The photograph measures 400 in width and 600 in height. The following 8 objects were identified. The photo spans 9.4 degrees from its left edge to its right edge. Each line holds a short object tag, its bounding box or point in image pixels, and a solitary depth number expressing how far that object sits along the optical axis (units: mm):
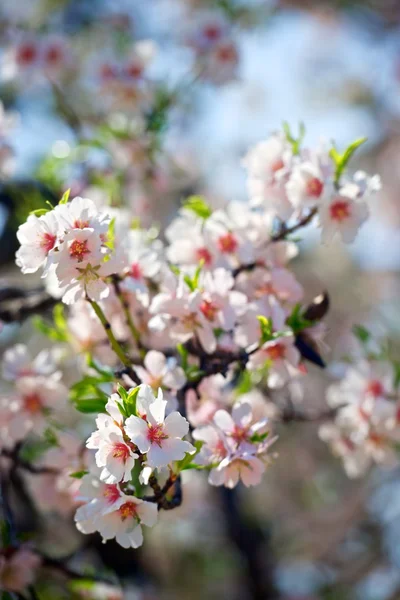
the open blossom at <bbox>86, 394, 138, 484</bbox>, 1132
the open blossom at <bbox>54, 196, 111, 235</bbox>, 1162
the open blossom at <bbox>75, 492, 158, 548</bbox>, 1149
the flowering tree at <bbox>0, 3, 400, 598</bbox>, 1159
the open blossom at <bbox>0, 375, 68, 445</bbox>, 1296
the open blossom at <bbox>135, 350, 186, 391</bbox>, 1218
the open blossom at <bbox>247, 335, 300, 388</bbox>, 1238
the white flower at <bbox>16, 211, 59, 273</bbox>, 1167
